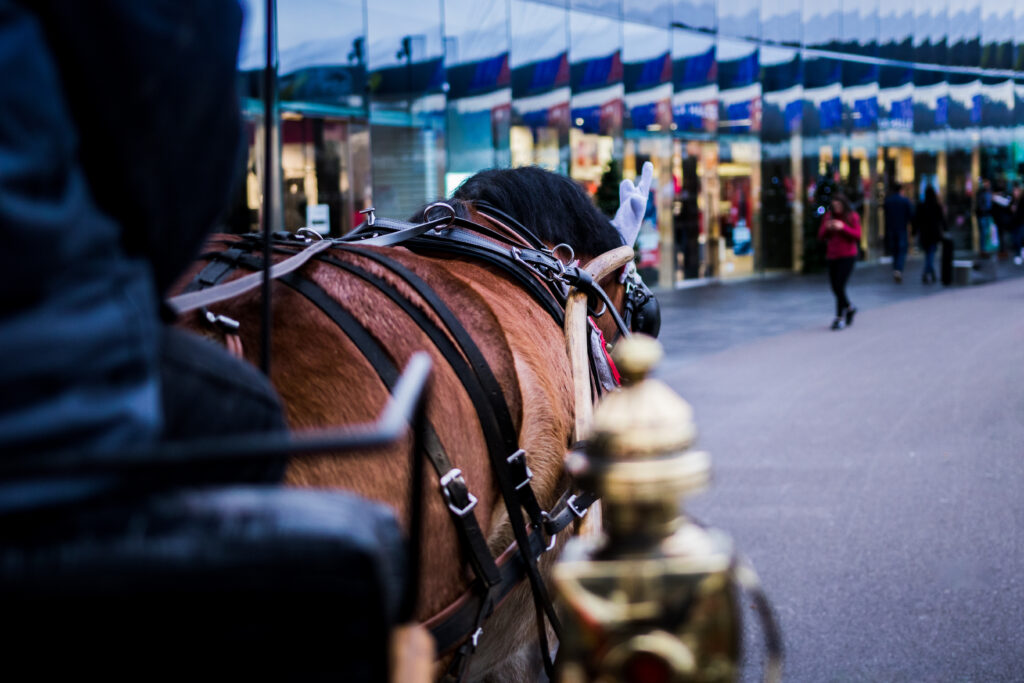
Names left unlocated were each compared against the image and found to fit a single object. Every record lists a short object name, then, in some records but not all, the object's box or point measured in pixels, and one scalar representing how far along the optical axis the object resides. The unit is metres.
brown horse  2.01
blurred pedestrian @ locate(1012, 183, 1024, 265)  24.88
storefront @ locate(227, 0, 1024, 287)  13.45
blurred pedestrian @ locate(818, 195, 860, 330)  13.73
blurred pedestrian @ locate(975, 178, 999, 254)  27.06
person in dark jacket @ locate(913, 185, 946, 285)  20.09
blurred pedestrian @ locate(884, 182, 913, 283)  20.17
